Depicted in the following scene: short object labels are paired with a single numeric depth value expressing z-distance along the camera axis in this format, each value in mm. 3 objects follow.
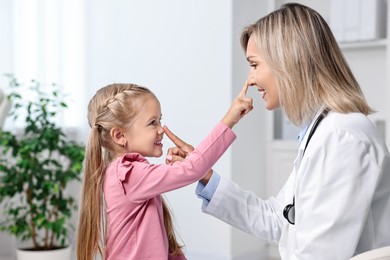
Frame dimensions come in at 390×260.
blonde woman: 2119
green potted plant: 3993
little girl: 2387
